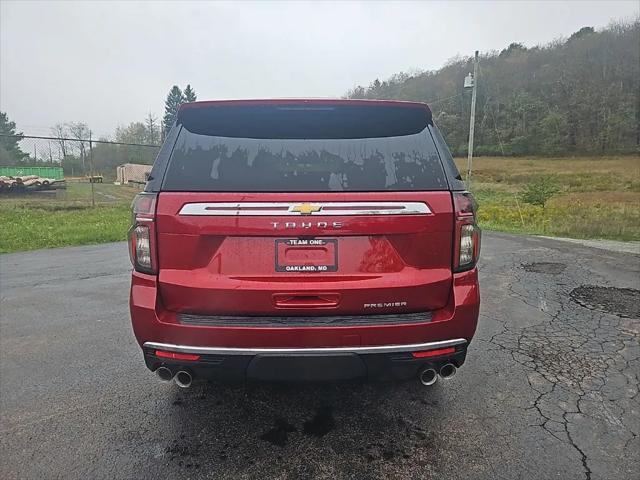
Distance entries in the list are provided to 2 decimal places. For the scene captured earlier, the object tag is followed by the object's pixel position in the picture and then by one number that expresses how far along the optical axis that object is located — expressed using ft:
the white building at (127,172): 60.86
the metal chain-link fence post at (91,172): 47.10
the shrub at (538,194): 60.49
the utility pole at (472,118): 60.34
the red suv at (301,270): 6.58
